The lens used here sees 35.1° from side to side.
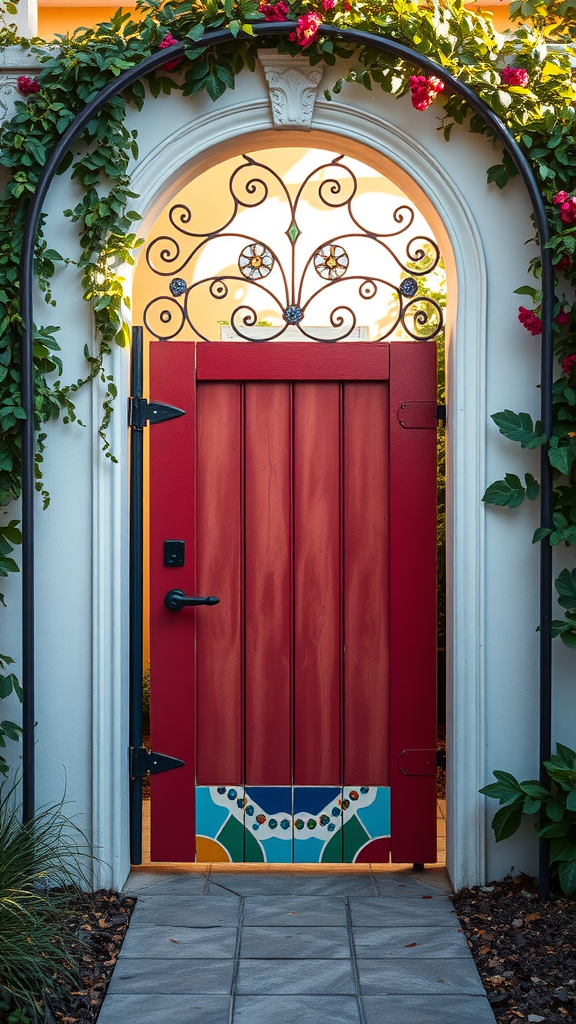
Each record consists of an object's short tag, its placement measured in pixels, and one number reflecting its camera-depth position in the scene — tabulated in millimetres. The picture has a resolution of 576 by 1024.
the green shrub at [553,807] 3082
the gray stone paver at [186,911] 3088
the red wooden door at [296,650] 3494
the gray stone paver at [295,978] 2660
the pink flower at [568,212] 3049
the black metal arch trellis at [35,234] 3094
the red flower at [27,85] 3184
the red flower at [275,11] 3096
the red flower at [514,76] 3107
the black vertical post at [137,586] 3436
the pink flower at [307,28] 3023
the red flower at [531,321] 3176
